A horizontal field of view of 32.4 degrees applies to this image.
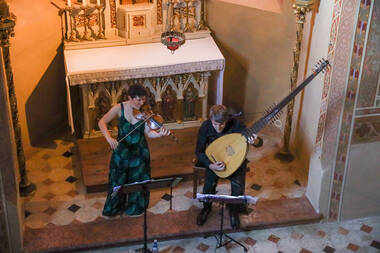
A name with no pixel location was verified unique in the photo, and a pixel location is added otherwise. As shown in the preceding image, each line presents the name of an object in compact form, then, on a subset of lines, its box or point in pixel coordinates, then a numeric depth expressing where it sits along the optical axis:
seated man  7.06
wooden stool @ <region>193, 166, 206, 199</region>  7.72
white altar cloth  8.75
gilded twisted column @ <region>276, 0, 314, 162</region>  7.77
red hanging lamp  7.65
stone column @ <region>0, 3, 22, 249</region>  6.77
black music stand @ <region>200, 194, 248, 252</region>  6.77
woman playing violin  7.09
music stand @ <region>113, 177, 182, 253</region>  6.52
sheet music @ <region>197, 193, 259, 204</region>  6.76
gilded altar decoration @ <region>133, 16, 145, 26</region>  9.24
